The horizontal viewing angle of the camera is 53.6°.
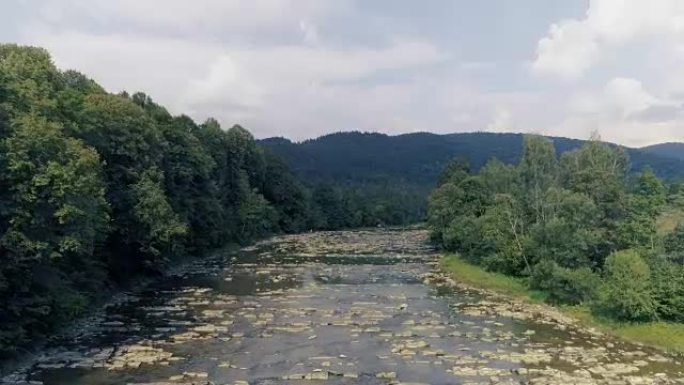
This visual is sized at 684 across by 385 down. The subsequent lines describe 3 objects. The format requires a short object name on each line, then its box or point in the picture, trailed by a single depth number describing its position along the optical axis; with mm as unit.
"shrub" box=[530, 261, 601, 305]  46594
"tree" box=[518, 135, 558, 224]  64625
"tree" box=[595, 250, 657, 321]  39938
